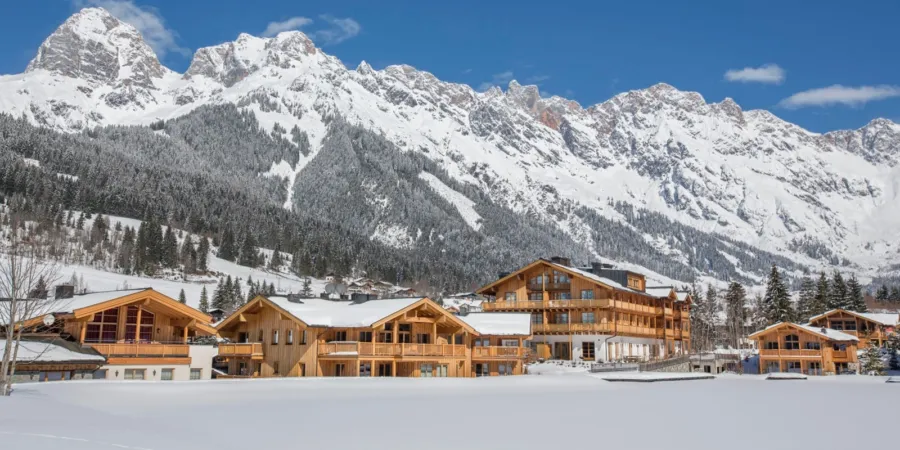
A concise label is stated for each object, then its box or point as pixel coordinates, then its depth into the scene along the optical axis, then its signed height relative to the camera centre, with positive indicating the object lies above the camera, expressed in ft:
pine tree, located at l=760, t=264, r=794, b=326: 328.29 +19.26
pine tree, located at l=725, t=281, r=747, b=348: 403.34 +19.37
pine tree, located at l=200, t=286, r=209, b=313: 371.68 +20.58
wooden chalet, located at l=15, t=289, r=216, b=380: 147.43 +3.03
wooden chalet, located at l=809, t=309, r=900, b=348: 301.43 +10.01
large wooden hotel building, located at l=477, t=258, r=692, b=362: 270.05 +14.18
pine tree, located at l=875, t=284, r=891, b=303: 552.12 +37.26
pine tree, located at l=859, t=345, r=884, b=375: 238.07 -3.93
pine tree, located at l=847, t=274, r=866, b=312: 358.02 +23.86
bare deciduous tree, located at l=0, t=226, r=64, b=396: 94.34 +6.70
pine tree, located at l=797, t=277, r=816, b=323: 351.46 +21.91
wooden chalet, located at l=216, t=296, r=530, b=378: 171.01 +2.00
